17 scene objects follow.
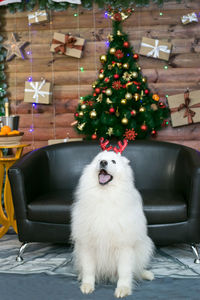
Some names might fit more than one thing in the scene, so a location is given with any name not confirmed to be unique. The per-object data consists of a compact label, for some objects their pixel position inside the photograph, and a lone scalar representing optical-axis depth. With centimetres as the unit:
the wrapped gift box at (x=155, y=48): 478
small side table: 355
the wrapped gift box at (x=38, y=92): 498
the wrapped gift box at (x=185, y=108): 480
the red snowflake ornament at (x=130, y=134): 432
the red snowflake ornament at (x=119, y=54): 447
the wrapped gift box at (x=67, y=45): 487
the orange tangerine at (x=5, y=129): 353
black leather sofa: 284
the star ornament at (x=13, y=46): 500
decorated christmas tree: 437
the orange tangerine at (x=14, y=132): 351
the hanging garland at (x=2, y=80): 503
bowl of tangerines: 348
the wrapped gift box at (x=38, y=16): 487
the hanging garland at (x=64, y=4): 472
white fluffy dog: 238
